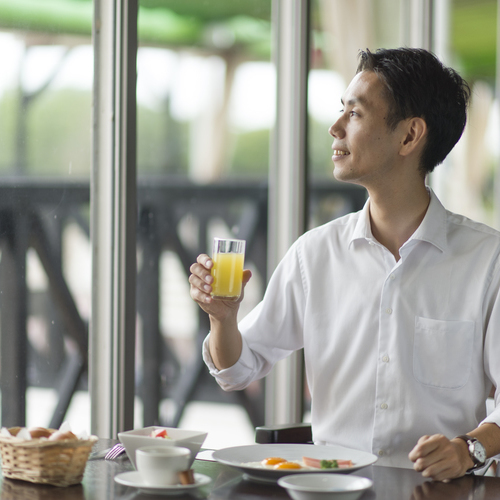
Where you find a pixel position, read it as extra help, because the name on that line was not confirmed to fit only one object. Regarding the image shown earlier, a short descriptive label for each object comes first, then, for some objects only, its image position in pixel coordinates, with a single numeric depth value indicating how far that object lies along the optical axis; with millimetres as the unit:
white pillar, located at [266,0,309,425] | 5127
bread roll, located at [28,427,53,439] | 3525
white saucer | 3418
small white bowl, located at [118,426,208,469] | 3501
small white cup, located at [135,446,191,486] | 3424
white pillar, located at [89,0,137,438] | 4369
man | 3918
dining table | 3428
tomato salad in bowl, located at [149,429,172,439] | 3555
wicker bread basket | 3460
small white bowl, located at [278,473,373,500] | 3353
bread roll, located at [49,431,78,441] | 3486
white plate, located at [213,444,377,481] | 3487
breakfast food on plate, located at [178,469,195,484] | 3432
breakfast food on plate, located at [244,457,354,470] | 3517
